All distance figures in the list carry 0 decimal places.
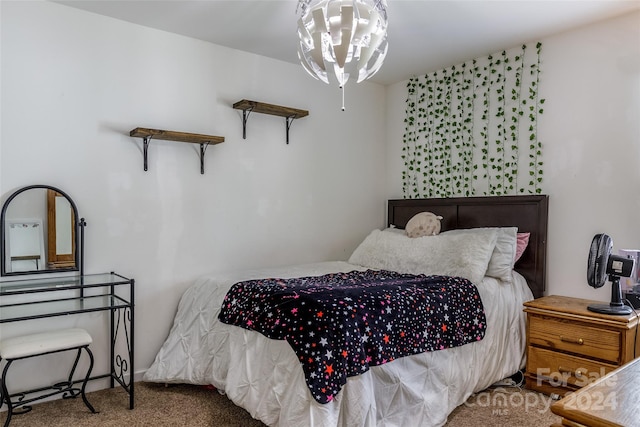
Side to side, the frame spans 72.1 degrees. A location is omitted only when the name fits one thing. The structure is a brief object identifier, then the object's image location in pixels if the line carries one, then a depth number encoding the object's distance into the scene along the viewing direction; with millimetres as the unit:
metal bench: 2195
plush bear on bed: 3309
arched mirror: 2479
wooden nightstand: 2357
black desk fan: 2406
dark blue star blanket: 1838
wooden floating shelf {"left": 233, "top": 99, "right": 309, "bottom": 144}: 3164
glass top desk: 2363
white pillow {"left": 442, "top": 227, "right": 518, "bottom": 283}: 2867
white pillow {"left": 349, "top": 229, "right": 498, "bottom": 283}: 2791
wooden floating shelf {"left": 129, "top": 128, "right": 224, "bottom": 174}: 2756
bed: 1900
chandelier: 1878
